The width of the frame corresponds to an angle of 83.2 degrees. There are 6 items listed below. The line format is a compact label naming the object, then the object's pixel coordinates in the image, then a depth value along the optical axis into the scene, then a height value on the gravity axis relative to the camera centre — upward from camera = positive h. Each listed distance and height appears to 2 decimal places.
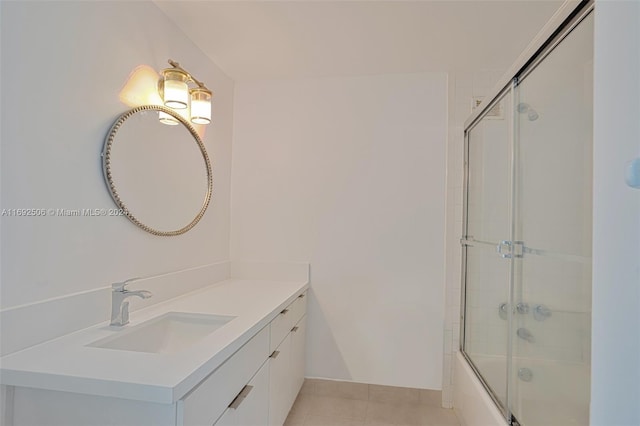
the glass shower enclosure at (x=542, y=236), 1.38 -0.06
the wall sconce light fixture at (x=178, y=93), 1.76 +0.62
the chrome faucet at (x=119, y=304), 1.41 -0.36
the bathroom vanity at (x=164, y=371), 0.98 -0.48
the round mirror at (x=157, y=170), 1.54 +0.21
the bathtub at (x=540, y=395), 1.41 -0.76
